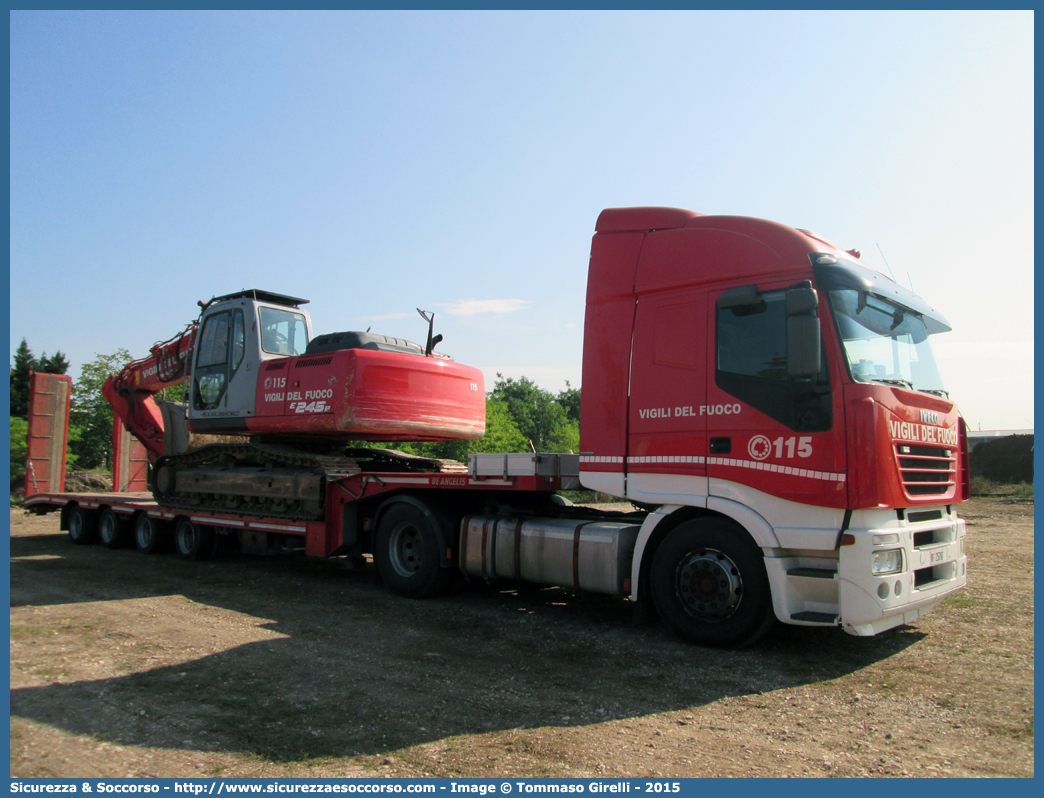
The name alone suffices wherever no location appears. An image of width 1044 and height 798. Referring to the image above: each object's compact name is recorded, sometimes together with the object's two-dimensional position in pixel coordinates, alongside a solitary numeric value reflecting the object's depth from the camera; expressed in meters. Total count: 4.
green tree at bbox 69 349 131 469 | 32.88
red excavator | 9.99
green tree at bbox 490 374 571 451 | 55.12
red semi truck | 5.93
